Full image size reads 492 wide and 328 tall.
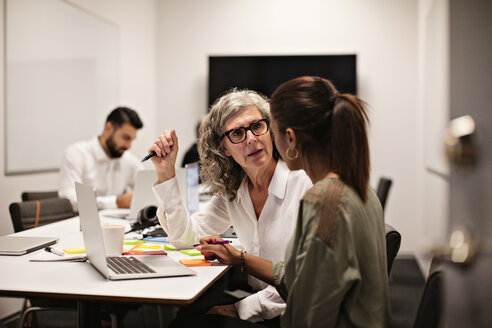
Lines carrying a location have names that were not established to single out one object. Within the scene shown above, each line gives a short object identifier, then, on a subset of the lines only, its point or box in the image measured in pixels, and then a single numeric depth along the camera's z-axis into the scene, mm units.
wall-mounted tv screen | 5633
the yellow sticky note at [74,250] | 1884
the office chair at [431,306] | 1149
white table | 1338
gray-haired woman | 1930
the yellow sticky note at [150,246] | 2012
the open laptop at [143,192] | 2699
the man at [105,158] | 3738
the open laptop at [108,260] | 1474
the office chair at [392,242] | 1597
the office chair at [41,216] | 2312
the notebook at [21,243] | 1859
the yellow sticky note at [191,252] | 1882
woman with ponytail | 1144
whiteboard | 3582
